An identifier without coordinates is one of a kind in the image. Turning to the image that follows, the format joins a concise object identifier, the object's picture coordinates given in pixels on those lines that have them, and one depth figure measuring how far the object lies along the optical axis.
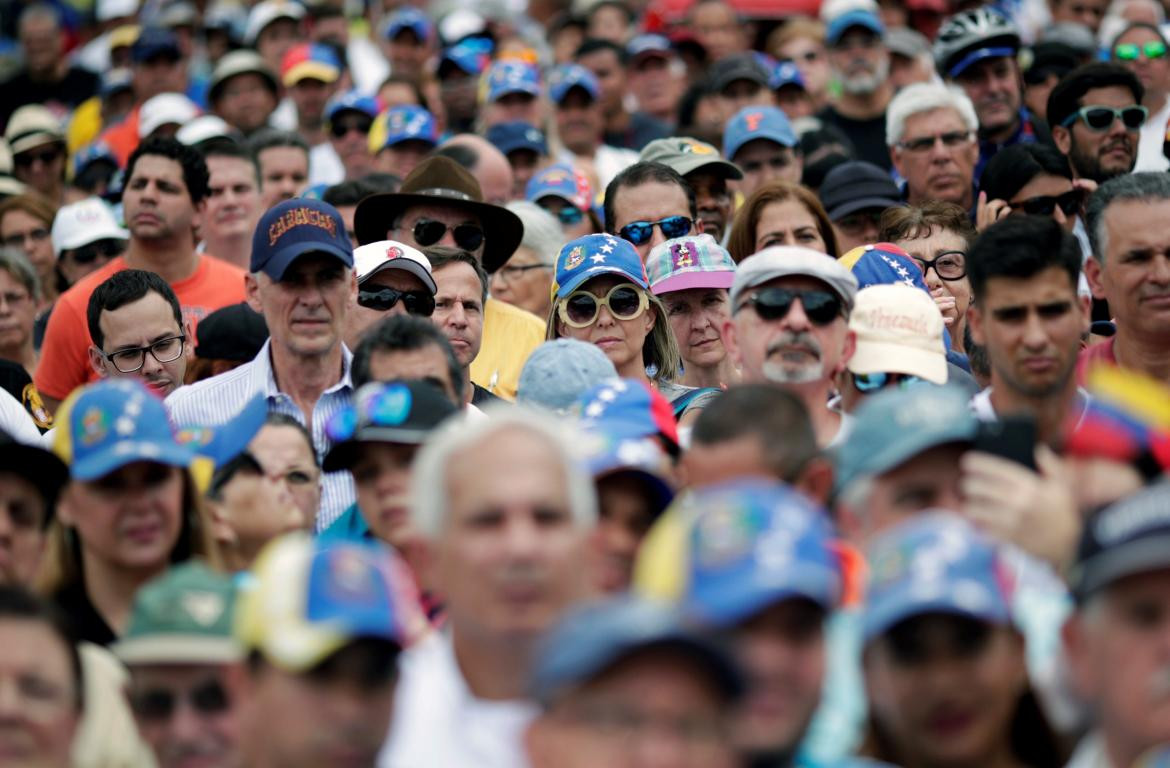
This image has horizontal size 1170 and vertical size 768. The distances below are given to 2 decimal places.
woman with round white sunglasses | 16.56
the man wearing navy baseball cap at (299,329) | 16.12
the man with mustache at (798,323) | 13.79
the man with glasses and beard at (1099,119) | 20.61
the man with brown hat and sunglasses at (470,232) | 18.56
